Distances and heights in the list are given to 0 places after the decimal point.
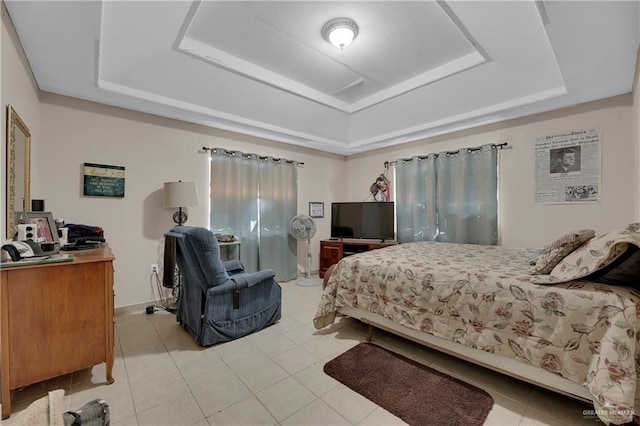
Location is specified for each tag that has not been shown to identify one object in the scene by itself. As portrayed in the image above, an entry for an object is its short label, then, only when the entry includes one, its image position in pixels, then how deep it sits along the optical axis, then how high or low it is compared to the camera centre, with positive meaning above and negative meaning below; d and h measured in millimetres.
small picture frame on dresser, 1972 -80
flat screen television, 4508 -102
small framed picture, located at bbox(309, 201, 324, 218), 5070 +90
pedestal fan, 4445 -218
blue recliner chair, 2357 -713
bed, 1362 -593
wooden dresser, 1556 -619
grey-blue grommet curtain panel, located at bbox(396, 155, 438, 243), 4238 +233
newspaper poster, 3047 +521
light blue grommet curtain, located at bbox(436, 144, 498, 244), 3701 +252
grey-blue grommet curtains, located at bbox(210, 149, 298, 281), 3938 +125
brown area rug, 1640 -1132
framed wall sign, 2961 +358
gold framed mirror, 1763 +320
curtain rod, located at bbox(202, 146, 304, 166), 3841 +864
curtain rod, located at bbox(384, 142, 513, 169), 3631 +876
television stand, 4434 -548
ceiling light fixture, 2195 +1444
